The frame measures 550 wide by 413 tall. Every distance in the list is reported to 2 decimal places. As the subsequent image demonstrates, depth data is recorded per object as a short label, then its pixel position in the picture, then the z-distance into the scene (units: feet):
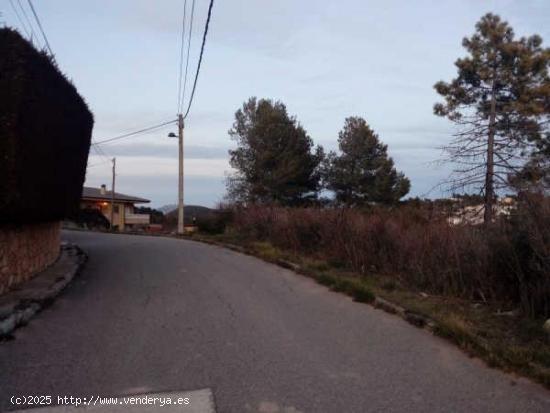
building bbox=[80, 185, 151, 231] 178.40
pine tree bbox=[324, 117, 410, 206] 137.28
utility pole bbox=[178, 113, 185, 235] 105.91
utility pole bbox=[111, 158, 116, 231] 175.94
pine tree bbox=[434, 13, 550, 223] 66.08
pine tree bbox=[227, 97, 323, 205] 139.44
